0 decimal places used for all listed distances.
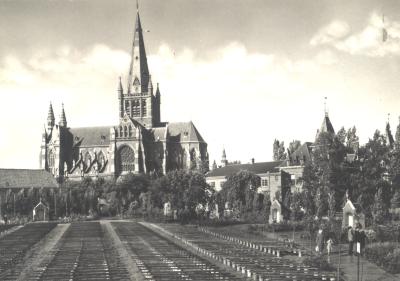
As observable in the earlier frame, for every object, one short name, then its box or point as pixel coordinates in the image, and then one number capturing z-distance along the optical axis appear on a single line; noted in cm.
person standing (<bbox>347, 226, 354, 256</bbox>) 4438
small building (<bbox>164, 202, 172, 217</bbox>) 10898
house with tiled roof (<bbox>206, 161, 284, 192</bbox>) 11850
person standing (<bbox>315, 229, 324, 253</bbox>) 5129
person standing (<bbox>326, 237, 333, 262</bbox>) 4738
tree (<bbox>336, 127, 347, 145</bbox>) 8994
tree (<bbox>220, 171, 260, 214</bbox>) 10556
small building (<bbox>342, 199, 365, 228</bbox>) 6412
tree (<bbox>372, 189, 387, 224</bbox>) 7012
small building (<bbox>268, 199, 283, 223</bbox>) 8994
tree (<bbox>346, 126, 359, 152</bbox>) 9291
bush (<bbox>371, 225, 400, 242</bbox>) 5494
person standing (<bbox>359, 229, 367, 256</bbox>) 4339
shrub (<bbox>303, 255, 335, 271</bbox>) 4119
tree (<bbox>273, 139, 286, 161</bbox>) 16539
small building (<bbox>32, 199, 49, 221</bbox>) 11300
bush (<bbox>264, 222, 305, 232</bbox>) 7606
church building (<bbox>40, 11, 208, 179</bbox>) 16488
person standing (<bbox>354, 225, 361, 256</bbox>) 4250
